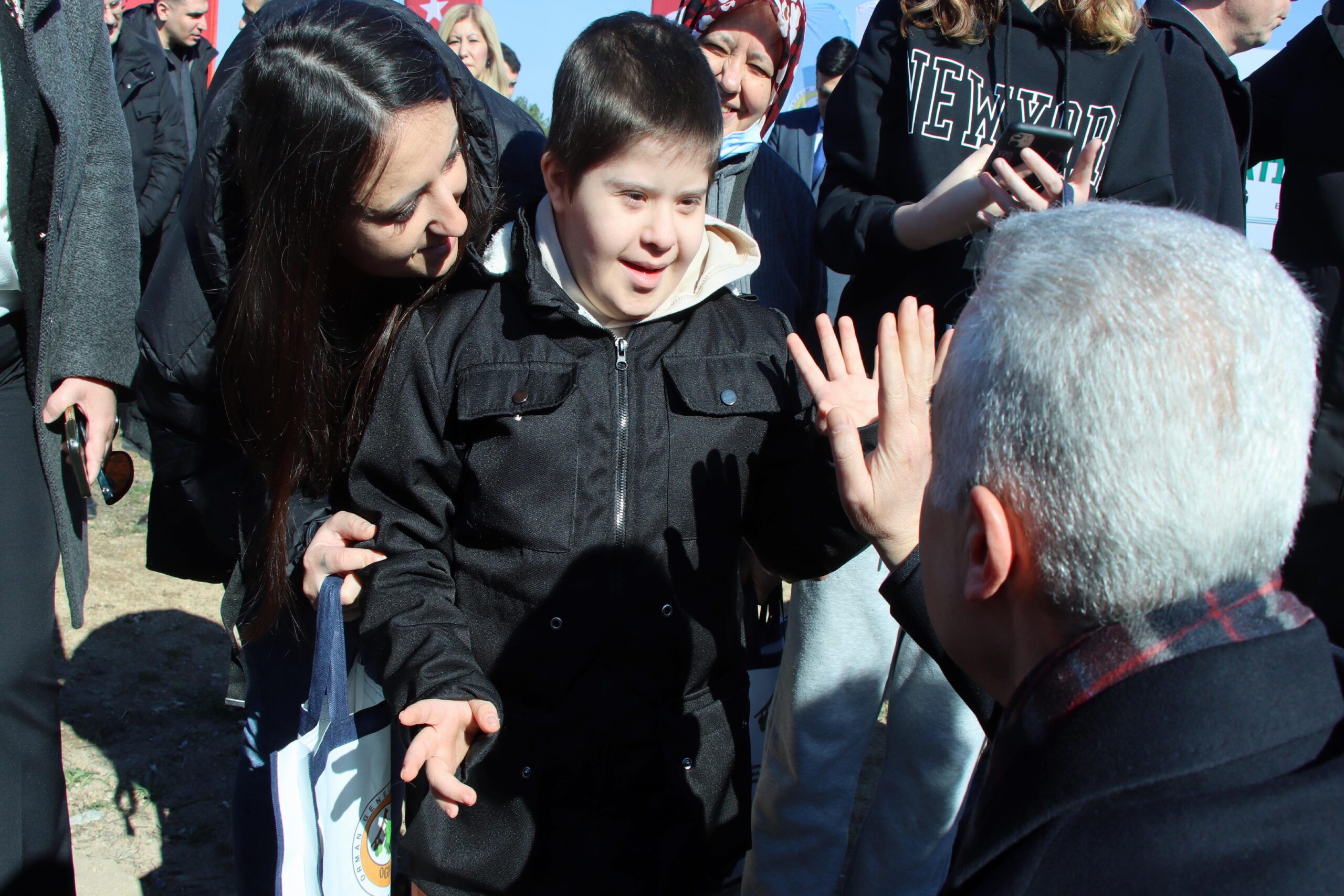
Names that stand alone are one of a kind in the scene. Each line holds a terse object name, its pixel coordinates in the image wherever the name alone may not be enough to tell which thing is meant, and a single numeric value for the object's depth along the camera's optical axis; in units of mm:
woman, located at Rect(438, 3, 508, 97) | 4367
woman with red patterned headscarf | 2375
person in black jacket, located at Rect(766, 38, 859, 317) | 3832
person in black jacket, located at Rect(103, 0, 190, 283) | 5207
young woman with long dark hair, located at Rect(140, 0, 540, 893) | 1599
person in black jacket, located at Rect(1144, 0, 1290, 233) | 2162
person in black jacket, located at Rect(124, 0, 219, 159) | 5637
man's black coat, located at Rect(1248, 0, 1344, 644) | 2480
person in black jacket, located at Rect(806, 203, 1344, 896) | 835
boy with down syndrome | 1630
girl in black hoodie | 2068
